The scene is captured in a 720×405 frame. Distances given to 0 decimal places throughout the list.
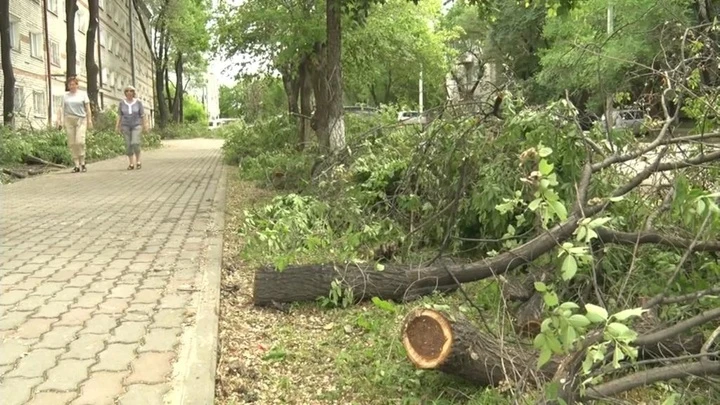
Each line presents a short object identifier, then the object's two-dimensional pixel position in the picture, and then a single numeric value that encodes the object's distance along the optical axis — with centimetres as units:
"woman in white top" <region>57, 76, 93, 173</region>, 1435
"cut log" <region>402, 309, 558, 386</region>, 329
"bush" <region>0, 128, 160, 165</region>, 1497
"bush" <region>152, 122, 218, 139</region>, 4559
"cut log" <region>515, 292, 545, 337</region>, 390
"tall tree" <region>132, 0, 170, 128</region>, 4516
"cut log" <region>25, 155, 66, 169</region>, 1589
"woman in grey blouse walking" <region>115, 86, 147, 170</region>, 1522
